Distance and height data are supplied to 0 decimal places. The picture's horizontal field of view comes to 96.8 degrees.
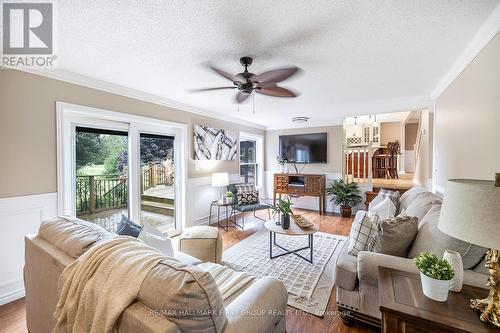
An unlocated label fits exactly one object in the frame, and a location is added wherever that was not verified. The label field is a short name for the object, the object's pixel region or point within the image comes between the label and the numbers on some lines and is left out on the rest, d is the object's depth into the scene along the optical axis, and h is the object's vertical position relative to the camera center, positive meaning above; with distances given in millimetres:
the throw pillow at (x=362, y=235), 1974 -643
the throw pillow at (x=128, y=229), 1693 -505
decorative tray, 2860 -767
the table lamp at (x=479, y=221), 849 -238
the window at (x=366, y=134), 7969 +1080
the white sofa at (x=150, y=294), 806 -575
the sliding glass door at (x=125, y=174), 2809 -147
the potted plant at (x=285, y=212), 2816 -618
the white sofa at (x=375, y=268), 1405 -713
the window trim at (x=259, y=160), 6422 +111
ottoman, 2480 -916
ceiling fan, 1998 +812
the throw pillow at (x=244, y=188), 4596 -507
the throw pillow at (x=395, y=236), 1700 -560
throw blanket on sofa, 857 -506
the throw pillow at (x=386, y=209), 2688 -576
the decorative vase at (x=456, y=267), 1158 -545
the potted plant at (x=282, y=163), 5988 +21
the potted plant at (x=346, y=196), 4988 -746
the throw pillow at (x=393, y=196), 3178 -478
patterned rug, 2139 -1254
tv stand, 5312 -538
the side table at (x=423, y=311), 962 -690
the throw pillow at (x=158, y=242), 1671 -600
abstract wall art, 4141 +418
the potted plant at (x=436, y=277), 1088 -564
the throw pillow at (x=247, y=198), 4459 -706
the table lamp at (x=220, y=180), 4297 -312
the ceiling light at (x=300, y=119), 4546 +936
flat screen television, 5570 +422
